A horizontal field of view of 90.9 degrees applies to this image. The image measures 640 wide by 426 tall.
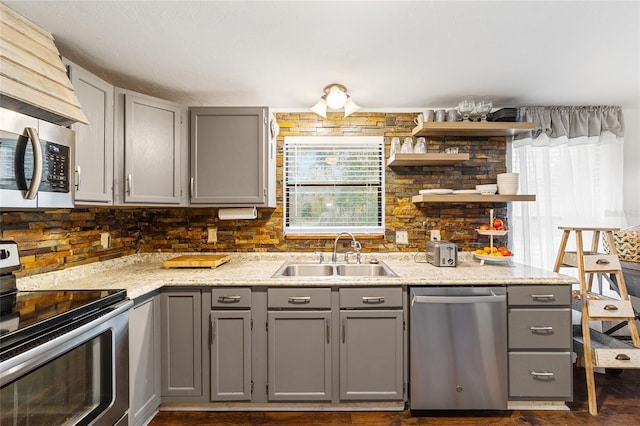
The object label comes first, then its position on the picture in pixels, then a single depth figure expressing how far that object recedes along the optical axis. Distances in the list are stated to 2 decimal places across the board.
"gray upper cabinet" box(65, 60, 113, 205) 1.77
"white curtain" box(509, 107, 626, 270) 2.73
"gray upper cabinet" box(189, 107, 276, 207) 2.44
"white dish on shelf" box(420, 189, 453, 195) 2.49
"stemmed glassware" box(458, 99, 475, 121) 2.46
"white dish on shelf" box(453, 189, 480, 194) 2.50
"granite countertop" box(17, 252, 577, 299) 1.87
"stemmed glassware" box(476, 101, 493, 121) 2.45
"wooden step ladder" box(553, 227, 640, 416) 2.00
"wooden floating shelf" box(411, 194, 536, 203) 2.45
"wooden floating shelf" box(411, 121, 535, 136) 2.46
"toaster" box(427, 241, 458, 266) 2.37
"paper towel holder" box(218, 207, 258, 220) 2.57
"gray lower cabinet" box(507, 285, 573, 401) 1.99
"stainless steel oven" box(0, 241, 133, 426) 1.07
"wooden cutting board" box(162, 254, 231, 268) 2.32
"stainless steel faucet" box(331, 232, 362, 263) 2.60
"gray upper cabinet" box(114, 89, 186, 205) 2.11
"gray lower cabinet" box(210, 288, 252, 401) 2.02
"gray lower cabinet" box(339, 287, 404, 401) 2.02
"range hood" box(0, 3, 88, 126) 1.27
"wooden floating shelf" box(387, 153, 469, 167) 2.46
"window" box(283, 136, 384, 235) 2.81
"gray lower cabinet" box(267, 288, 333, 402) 2.02
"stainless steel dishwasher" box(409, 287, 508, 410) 1.98
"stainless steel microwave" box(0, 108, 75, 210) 1.23
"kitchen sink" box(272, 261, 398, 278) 2.56
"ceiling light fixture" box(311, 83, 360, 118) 2.23
